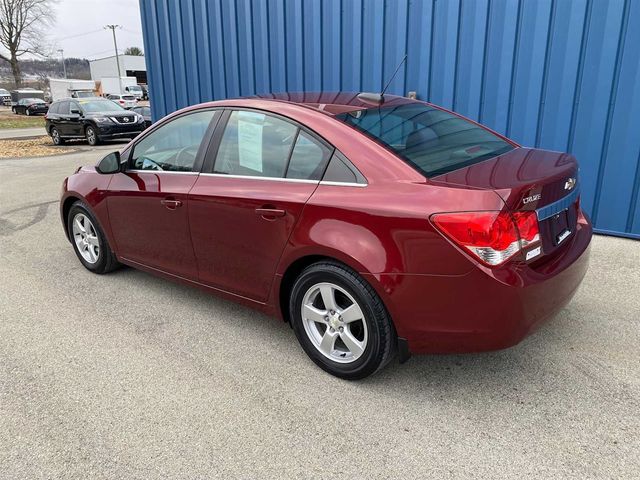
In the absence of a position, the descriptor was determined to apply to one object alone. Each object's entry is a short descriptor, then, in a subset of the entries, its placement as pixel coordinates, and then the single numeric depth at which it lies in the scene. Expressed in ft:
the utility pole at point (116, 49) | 169.68
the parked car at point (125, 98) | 129.70
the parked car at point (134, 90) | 162.96
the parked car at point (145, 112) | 64.05
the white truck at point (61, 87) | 157.79
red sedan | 7.80
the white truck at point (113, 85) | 169.68
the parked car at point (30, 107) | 128.57
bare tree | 148.56
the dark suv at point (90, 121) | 56.03
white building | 227.61
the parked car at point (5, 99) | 180.65
